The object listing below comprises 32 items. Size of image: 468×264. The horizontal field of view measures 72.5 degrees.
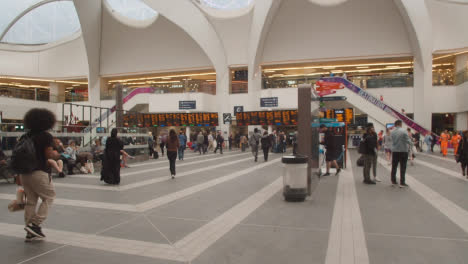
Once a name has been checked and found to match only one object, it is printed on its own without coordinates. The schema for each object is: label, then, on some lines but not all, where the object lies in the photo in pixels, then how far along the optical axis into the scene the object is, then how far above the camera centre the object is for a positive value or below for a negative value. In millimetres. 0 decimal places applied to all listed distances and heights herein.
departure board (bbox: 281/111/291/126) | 27219 +912
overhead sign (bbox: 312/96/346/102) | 12684 +1181
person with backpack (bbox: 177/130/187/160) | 17161 -881
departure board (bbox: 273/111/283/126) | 27484 +846
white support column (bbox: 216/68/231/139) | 31917 +3391
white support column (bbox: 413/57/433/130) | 26641 +2580
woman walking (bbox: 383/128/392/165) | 14348 -1271
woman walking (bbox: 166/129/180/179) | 10250 -561
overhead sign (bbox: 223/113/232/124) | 25734 +815
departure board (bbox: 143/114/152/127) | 30188 +894
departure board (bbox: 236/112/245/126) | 28562 +891
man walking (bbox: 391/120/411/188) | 8203 -566
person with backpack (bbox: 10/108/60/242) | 3998 -451
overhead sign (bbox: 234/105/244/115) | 30512 +1827
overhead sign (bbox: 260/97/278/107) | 29047 +2367
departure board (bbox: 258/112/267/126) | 27883 +863
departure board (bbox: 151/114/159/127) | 29922 +794
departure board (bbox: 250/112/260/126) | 28188 +874
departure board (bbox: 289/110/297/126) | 26988 +910
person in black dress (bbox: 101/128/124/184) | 8922 -889
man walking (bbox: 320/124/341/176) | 10055 -594
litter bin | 6707 -1078
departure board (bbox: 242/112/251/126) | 28394 +882
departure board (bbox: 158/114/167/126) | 29773 +875
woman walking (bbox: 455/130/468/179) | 9750 -770
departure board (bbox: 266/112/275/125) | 27703 +850
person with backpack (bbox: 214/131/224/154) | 22059 -831
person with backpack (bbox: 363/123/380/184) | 9031 -762
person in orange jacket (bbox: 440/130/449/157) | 18312 -948
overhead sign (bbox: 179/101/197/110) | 29719 +2167
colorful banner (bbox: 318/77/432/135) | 23544 +1603
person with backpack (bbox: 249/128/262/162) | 16141 -670
